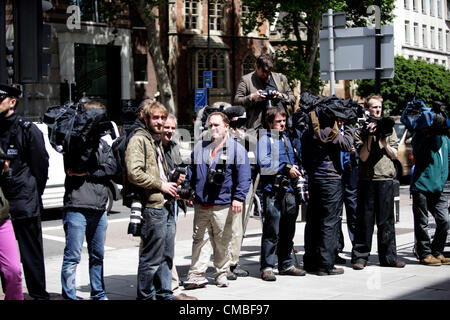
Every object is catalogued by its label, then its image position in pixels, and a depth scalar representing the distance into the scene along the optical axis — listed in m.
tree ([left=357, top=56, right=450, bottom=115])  51.53
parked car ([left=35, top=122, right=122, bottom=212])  15.05
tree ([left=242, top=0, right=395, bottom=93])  41.19
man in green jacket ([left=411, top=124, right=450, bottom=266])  9.23
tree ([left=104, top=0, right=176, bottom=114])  36.07
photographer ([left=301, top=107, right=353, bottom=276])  8.64
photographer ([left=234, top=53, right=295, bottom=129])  9.20
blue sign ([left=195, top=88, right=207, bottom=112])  33.16
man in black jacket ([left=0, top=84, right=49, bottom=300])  6.44
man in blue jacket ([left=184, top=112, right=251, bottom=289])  7.89
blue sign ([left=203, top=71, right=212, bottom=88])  35.94
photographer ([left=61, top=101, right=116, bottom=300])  6.89
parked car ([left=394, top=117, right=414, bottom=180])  22.16
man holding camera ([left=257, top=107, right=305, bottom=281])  8.62
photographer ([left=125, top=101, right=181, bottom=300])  6.64
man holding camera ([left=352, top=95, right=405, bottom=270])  9.11
